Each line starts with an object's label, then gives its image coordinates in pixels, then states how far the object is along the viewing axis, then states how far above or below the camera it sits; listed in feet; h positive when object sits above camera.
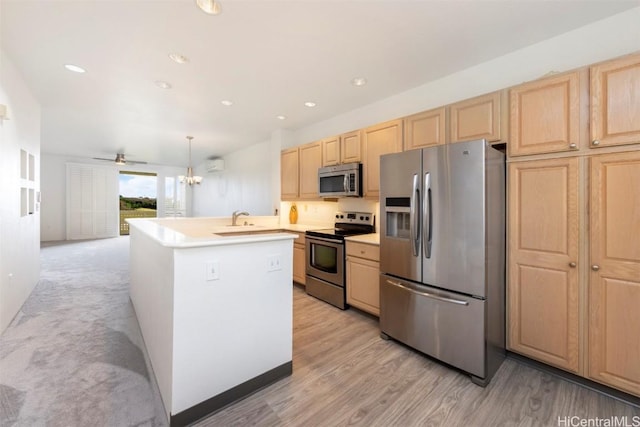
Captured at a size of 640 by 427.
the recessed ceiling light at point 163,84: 10.34 +5.07
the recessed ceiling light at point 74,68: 9.18 +5.04
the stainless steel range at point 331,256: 10.87 -1.86
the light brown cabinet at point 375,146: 10.15 +2.65
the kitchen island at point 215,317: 5.04 -2.22
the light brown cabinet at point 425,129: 8.71 +2.88
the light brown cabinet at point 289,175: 15.28 +2.27
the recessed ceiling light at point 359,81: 10.16 +5.09
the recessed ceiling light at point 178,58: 8.41 +4.96
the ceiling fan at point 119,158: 25.40 +5.31
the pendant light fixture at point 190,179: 22.38 +2.93
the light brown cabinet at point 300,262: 12.96 -2.40
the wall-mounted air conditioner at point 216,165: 26.18 +4.77
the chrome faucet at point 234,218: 13.44 -0.26
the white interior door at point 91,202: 27.12 +1.17
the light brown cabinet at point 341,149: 11.82 +2.99
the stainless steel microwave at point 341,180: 11.50 +1.48
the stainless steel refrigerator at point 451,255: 6.44 -1.10
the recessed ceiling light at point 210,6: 6.17 +4.87
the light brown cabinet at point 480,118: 7.30 +2.75
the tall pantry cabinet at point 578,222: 5.56 -0.21
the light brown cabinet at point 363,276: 9.55 -2.36
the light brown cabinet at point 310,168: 13.80 +2.41
